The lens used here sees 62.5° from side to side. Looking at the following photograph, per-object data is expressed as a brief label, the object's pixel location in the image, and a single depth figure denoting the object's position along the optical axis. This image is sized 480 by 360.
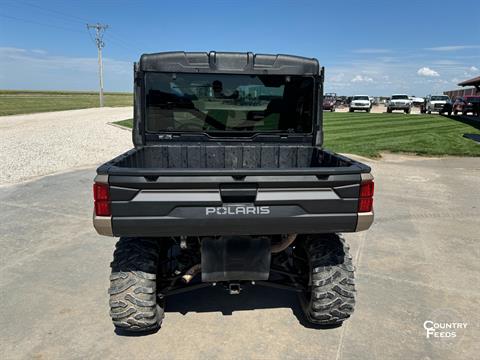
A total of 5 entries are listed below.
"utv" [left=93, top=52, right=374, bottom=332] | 2.72
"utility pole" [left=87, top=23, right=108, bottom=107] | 51.46
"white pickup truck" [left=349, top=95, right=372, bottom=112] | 37.62
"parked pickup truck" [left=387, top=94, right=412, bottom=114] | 36.84
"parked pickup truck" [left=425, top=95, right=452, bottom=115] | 36.31
